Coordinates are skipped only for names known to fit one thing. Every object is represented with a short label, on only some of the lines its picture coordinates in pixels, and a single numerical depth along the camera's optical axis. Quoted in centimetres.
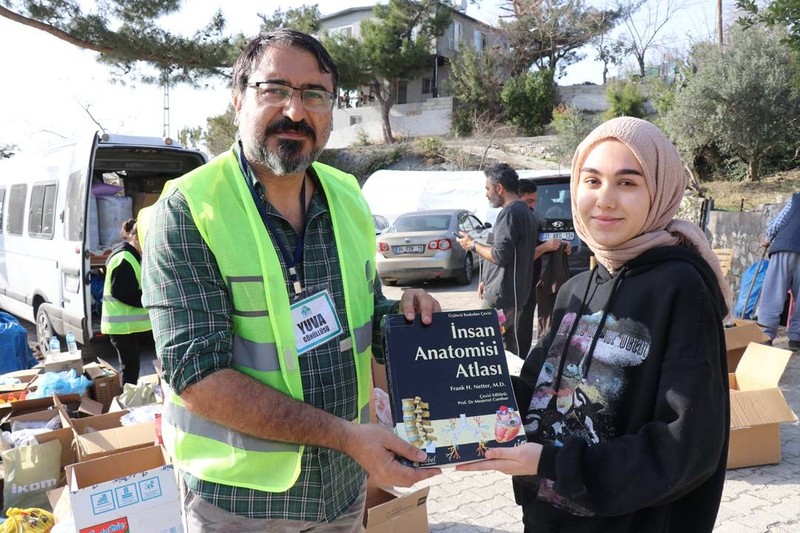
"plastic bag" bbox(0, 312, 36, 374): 616
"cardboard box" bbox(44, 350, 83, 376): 514
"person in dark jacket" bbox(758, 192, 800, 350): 681
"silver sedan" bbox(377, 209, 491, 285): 1219
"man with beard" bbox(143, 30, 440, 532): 154
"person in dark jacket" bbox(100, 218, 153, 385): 518
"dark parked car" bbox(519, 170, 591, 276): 863
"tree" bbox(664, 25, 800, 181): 1911
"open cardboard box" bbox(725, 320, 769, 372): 523
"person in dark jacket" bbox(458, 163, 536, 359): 550
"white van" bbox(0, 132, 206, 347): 638
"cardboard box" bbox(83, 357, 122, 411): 514
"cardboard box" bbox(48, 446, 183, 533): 221
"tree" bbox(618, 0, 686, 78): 4094
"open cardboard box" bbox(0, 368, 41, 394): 516
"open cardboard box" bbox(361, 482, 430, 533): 305
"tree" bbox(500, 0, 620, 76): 3828
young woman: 139
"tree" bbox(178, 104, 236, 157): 3562
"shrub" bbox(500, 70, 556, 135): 3391
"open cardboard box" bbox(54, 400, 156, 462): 360
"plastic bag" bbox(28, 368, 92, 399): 480
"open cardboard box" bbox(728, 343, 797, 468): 406
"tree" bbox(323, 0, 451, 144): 3669
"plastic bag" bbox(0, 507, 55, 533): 308
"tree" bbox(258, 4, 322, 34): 1206
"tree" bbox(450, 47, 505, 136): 3534
